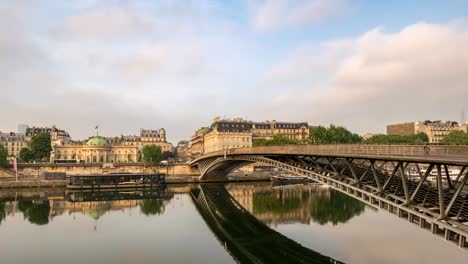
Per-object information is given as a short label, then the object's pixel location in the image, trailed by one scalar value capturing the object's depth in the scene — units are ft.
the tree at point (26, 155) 382.83
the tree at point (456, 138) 336.78
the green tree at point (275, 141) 341.41
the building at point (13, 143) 495.41
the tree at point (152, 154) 392.06
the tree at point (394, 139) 371.27
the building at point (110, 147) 460.14
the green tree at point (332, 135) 345.72
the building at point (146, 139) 561.02
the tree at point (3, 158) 306.78
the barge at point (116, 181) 242.17
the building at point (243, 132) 415.52
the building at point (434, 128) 458.74
